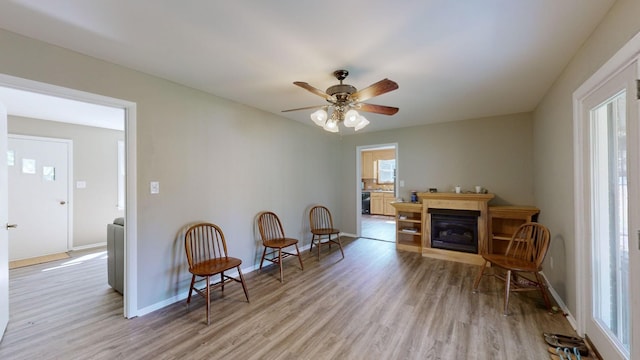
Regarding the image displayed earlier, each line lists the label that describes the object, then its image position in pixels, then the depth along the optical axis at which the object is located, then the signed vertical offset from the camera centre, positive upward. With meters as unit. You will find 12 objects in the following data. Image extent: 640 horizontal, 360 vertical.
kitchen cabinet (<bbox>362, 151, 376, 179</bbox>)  9.12 +0.57
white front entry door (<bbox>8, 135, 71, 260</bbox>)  3.96 -0.22
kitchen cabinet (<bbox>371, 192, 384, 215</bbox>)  8.61 -0.79
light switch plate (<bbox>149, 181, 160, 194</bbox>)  2.48 -0.05
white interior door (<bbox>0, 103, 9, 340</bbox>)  2.04 -0.43
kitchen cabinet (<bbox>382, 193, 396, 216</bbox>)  8.36 -0.80
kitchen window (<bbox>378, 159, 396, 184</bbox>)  8.88 +0.36
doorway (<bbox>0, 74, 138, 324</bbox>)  2.34 -0.29
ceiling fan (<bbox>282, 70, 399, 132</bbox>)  2.20 +0.76
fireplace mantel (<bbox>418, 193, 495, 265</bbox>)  3.79 -0.51
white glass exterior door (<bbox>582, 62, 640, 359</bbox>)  1.38 -0.23
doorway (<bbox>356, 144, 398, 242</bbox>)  8.43 -0.16
